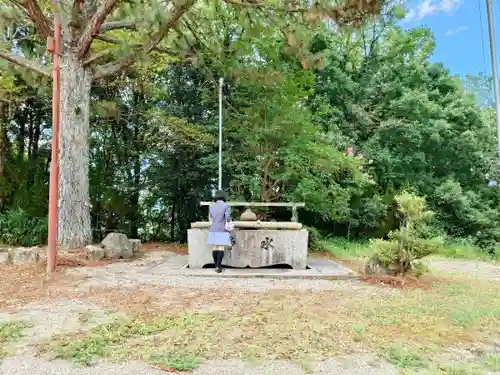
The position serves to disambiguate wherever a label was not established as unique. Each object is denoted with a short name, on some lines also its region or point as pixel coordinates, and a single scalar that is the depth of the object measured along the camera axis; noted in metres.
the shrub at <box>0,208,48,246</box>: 10.65
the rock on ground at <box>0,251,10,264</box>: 7.21
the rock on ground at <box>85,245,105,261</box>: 7.51
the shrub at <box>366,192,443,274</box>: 5.86
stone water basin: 7.31
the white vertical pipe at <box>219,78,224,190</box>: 9.07
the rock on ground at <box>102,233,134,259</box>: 8.14
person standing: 6.72
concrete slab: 6.46
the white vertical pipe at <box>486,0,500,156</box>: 8.66
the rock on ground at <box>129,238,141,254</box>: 9.07
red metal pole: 6.20
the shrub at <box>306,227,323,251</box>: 11.15
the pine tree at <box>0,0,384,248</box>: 7.01
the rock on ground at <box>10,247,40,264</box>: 7.06
